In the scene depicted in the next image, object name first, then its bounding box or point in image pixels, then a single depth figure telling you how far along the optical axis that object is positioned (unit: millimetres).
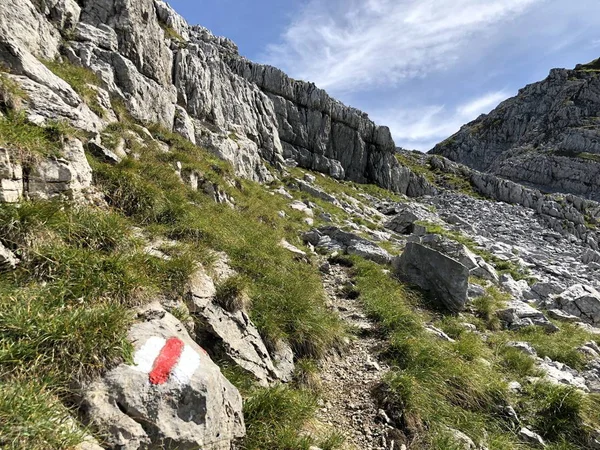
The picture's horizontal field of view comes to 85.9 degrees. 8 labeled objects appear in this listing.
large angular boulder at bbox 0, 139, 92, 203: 5355
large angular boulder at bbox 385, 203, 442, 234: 24781
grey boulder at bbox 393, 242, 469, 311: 11508
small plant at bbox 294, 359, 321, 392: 6316
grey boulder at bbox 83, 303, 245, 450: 3426
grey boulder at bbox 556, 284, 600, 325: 13555
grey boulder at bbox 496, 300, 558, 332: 11383
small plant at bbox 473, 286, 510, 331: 11206
